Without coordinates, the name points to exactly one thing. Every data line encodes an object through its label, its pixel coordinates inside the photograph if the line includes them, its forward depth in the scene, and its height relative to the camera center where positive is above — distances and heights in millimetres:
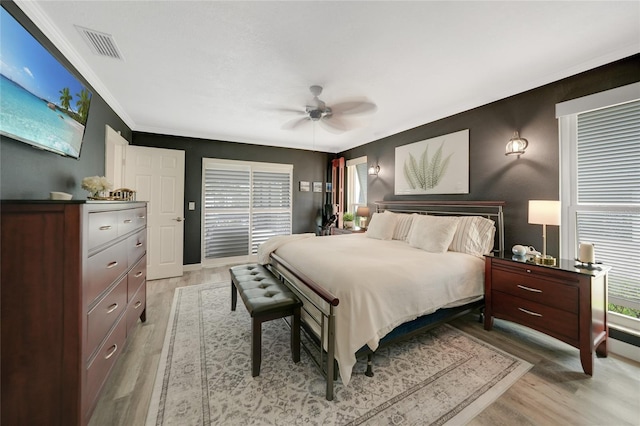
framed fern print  3391 +766
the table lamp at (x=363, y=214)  4906 +15
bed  1714 -521
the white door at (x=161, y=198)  4121 +281
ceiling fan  2537 +1141
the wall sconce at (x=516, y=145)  2752 +809
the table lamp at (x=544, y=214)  2236 +16
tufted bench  1872 -724
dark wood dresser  1140 -481
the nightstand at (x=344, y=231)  4821 -332
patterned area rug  1538 -1260
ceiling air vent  1931 +1439
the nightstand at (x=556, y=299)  1913 -738
